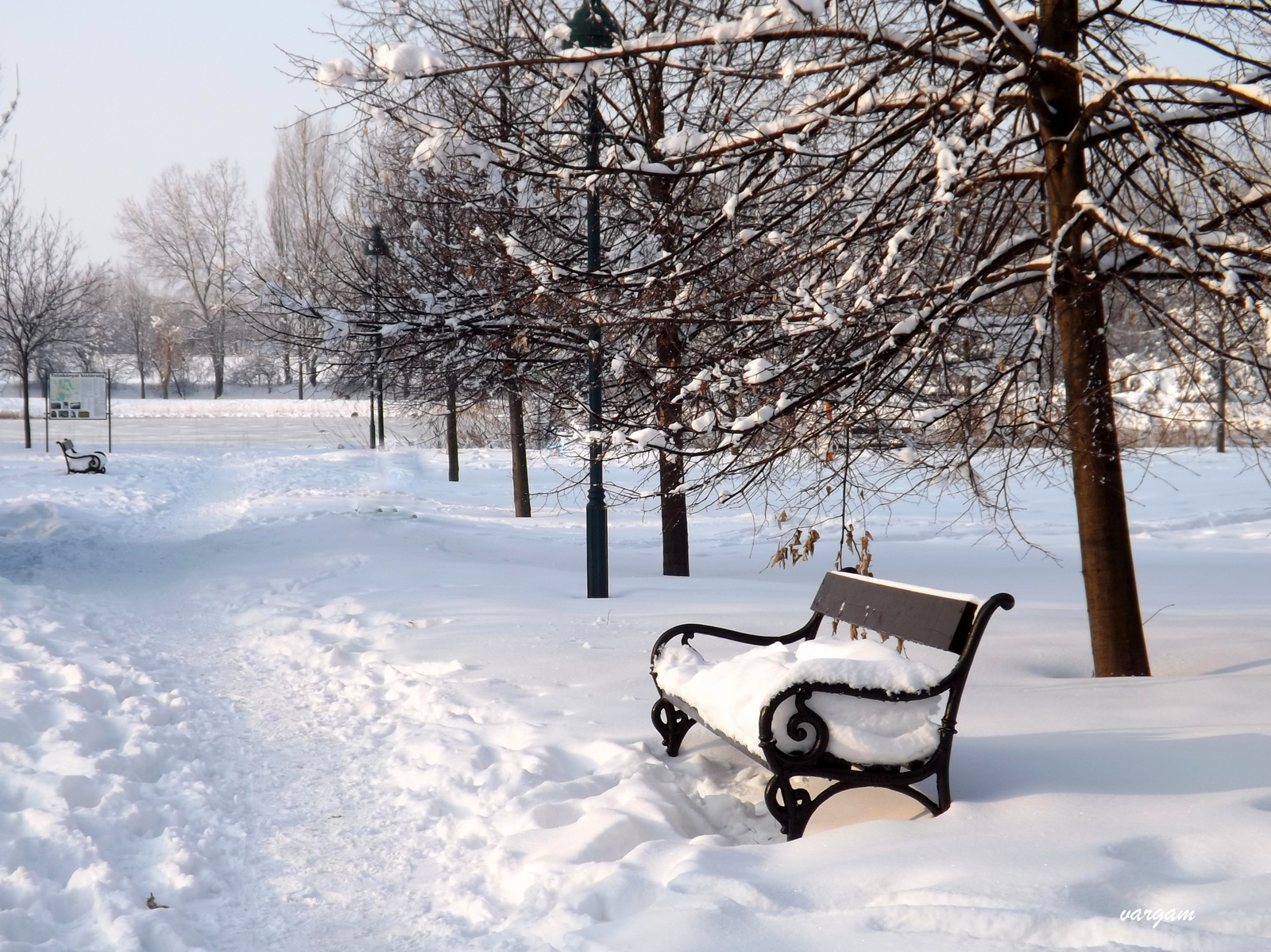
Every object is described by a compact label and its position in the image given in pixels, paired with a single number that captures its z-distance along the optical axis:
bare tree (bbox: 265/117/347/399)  47.78
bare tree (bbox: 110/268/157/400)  68.12
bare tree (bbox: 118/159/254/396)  61.91
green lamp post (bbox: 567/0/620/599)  7.20
